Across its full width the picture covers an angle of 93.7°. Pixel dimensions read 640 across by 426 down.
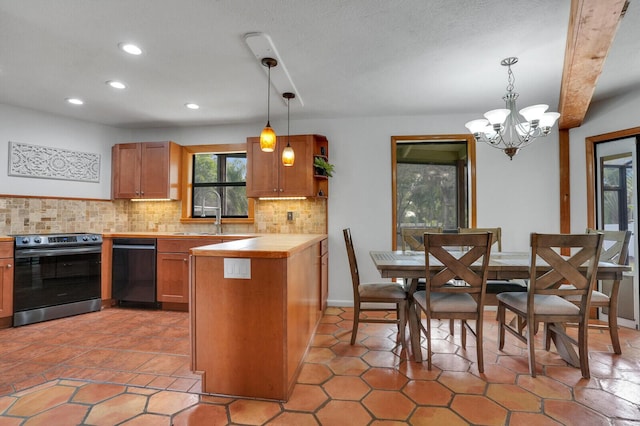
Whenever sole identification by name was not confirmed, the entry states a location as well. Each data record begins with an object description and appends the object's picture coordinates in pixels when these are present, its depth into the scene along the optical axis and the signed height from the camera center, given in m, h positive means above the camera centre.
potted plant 3.62 +0.64
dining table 2.21 -0.40
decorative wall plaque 3.51 +0.71
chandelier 2.37 +0.79
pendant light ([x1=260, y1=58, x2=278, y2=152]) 2.42 +0.66
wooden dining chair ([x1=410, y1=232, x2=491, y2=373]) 2.07 -0.45
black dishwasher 3.66 -0.63
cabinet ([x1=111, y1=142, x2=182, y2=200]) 4.02 +0.67
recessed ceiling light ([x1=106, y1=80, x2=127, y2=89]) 2.90 +1.33
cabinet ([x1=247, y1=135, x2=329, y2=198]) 3.69 +0.60
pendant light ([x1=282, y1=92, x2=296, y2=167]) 2.90 +0.61
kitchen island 1.79 -0.61
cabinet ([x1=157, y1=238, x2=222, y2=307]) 3.60 -0.57
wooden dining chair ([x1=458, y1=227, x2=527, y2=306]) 2.96 -0.68
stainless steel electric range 3.11 -0.62
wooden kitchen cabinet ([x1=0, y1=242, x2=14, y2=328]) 3.00 -0.64
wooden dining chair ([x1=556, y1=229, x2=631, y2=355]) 2.39 -0.61
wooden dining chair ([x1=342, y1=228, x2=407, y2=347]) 2.49 -0.65
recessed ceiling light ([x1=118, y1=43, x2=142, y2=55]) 2.26 +1.32
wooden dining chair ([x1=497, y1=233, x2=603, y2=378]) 1.99 -0.45
